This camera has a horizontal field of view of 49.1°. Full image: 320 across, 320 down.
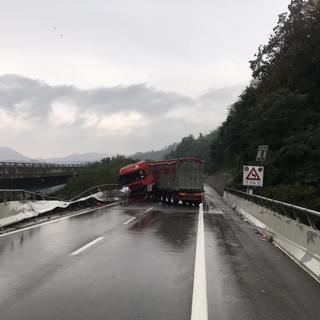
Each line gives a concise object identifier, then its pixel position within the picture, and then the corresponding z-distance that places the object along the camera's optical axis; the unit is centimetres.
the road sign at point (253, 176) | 1929
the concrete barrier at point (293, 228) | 729
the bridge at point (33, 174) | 4392
